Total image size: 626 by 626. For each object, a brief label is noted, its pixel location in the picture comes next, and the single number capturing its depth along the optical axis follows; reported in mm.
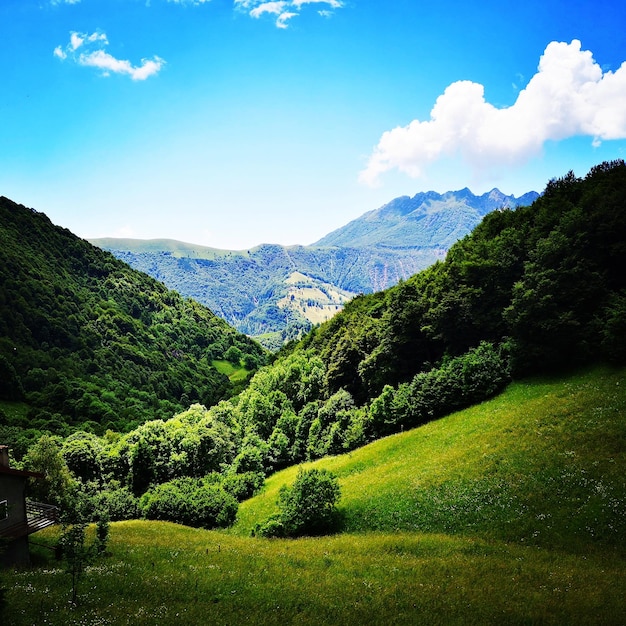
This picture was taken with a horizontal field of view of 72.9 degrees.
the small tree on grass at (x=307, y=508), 36844
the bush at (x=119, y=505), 52312
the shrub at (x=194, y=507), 47844
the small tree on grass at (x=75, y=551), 18703
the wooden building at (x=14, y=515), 26516
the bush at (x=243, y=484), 57844
